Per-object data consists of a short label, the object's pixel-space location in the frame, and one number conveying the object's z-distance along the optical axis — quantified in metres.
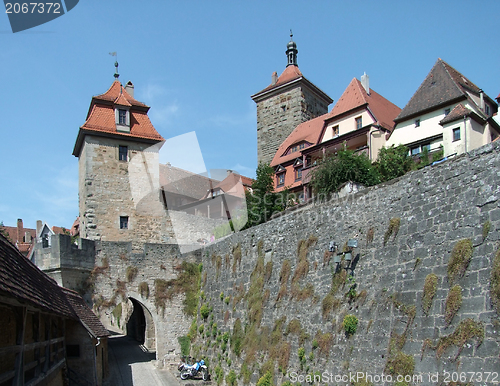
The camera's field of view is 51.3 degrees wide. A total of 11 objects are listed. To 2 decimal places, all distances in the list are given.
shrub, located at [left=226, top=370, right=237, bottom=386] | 17.93
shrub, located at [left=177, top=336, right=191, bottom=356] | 22.40
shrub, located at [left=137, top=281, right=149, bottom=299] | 22.80
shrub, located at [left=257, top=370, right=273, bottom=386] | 15.44
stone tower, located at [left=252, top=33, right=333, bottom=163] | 37.12
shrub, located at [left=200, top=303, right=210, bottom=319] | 21.85
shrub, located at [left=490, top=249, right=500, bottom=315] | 9.28
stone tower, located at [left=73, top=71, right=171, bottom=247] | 25.73
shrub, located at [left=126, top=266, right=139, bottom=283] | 22.71
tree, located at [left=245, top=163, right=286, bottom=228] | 26.17
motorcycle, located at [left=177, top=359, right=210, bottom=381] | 20.11
